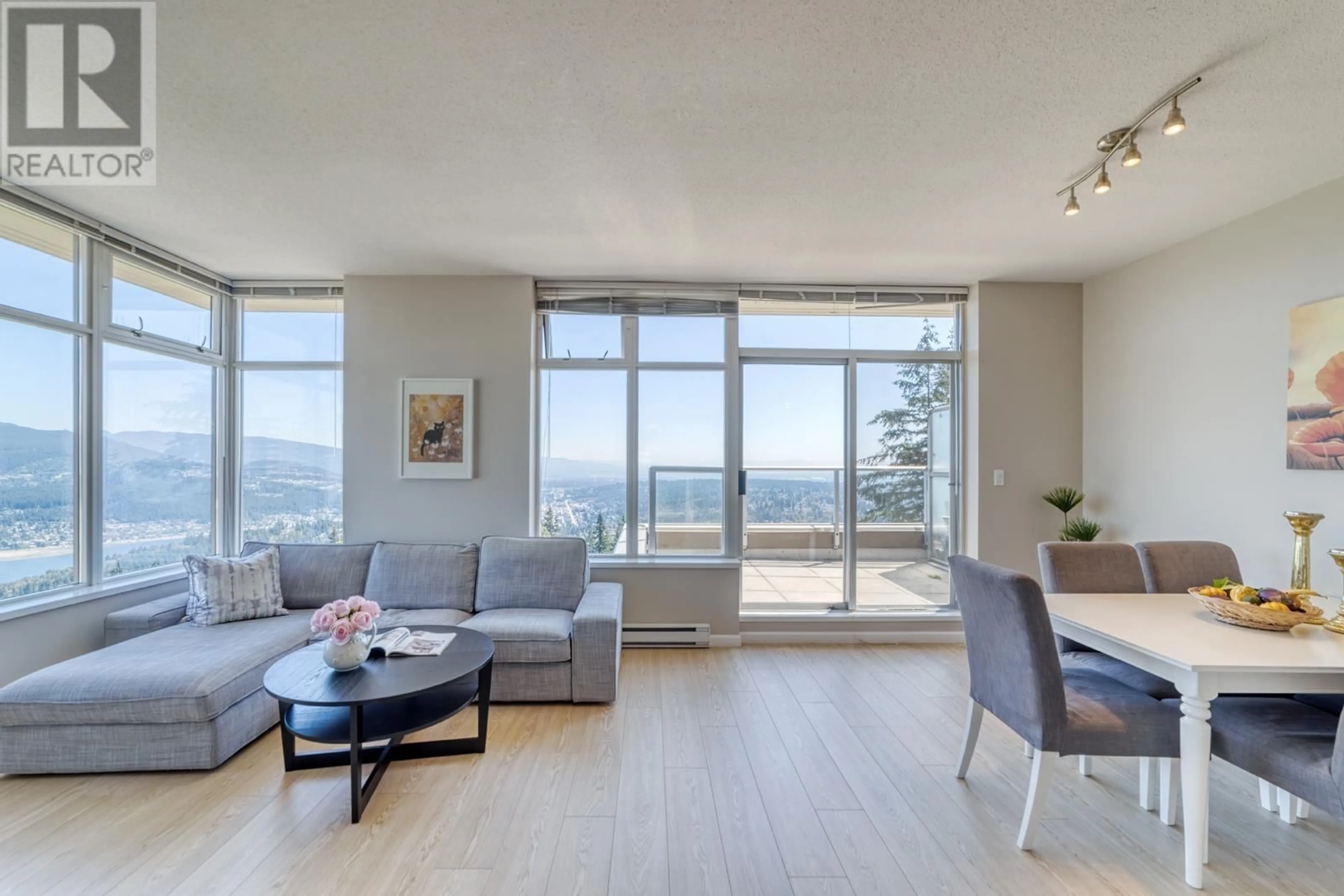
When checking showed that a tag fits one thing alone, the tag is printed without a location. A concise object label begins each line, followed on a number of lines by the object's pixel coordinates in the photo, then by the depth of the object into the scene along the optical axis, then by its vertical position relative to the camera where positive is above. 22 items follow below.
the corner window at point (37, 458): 2.65 -0.06
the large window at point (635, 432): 4.09 +0.14
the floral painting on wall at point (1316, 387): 2.43 +0.31
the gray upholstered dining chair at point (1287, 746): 1.51 -0.92
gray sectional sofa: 2.23 -1.02
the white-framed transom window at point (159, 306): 3.26 +0.94
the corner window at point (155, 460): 3.19 -0.08
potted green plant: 3.55 -0.49
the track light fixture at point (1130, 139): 1.85 +1.24
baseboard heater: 3.85 -1.34
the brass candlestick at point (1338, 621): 1.84 -0.60
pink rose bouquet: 2.25 -0.73
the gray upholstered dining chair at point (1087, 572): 2.50 -0.58
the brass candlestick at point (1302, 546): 2.03 -0.37
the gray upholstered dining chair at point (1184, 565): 2.49 -0.54
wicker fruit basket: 1.84 -0.58
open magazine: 2.45 -0.93
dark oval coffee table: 2.05 -1.12
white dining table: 1.60 -0.65
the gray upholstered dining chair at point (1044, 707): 1.81 -0.90
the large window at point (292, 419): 4.04 +0.23
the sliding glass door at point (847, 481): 4.16 -0.24
